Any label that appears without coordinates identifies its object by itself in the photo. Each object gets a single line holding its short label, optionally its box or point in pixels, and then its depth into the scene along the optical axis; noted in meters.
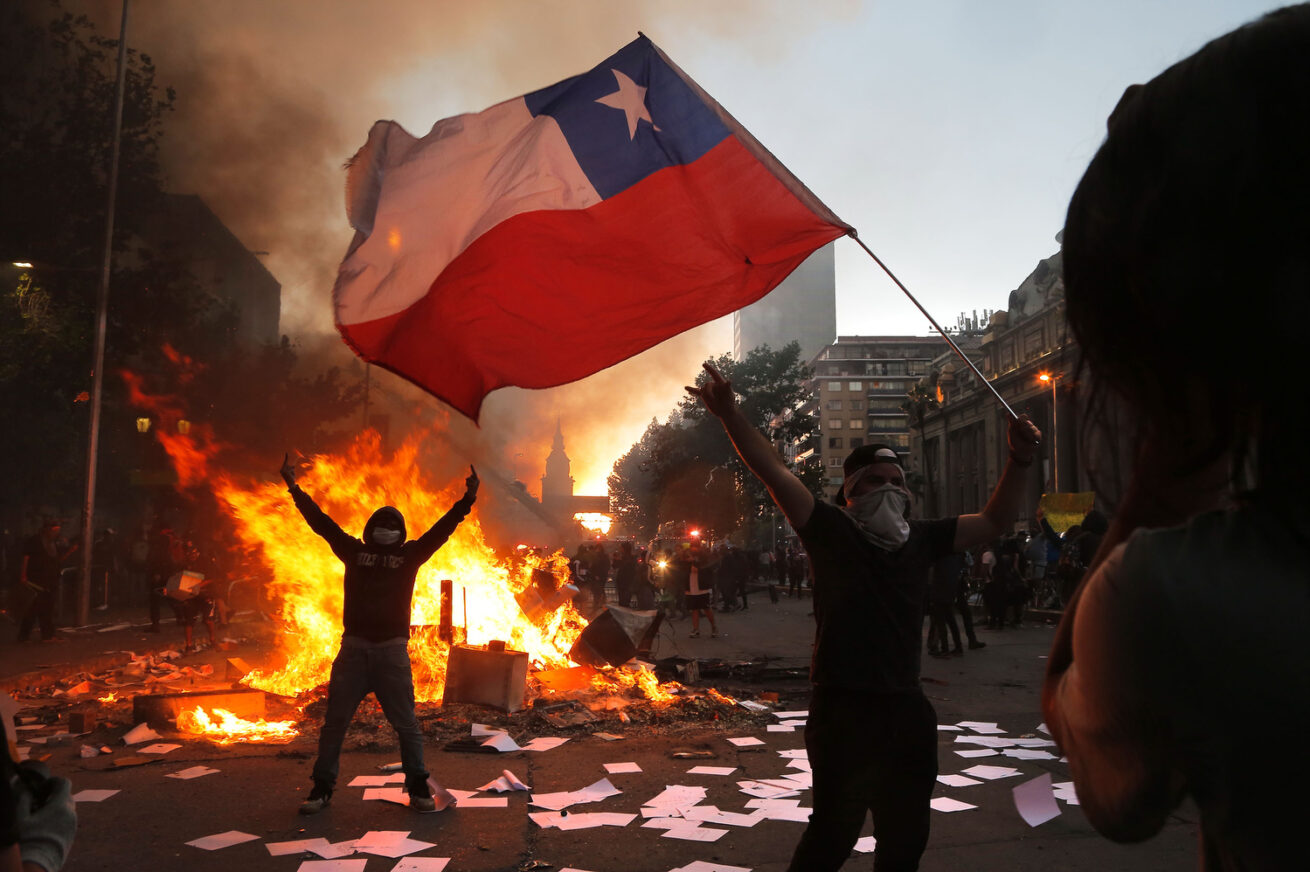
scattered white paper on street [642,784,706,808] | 6.42
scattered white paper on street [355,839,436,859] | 5.34
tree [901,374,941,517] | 64.50
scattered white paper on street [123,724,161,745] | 8.50
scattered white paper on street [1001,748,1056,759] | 7.74
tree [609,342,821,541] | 64.31
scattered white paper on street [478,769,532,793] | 6.88
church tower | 141.51
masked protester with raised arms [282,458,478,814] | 6.30
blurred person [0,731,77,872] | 1.45
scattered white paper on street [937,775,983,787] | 6.86
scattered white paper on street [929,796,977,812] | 6.18
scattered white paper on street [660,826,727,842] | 5.60
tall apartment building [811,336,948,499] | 145.12
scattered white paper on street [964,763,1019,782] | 7.12
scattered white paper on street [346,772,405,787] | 6.99
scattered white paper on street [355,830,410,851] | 5.51
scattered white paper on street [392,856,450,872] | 5.08
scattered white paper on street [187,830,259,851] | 5.56
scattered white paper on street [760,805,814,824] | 5.99
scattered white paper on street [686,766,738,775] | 7.30
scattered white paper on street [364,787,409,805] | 6.54
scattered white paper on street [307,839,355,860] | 5.33
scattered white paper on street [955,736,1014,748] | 8.26
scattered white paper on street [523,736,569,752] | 8.34
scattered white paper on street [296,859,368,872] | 5.09
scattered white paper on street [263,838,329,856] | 5.41
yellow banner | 26.59
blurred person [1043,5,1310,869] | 0.90
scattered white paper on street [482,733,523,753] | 8.26
